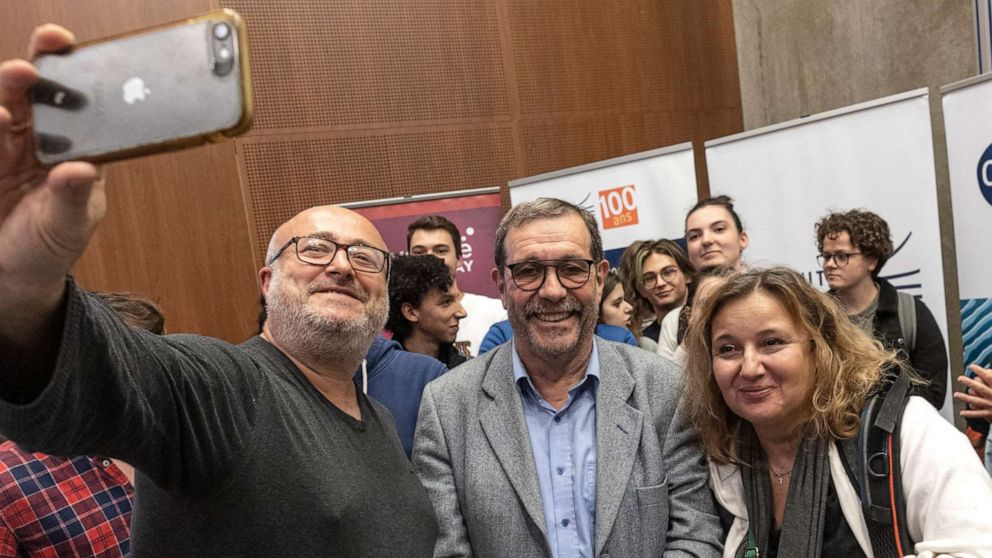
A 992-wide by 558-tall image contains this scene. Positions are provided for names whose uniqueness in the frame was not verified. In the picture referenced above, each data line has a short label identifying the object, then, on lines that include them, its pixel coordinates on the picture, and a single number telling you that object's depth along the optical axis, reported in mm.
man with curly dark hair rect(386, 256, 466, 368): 3334
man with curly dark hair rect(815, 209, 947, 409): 3498
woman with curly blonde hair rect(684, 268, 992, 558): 1673
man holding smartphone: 816
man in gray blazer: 1926
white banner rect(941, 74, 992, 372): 3867
